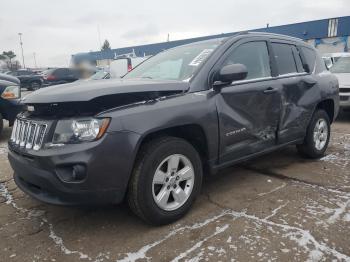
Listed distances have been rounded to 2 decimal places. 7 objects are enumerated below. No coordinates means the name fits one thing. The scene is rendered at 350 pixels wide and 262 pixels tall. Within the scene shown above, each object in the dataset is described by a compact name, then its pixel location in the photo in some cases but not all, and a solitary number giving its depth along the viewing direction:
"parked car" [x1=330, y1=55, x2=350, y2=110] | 7.80
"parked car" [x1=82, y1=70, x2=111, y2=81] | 13.34
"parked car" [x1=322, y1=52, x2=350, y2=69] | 13.45
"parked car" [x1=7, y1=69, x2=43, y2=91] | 24.77
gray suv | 2.48
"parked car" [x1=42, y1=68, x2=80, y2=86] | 17.77
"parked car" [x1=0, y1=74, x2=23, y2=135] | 6.43
